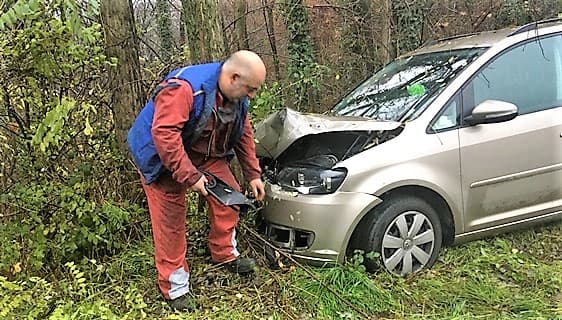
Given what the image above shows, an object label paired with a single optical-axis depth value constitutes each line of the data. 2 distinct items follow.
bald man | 3.49
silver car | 4.15
